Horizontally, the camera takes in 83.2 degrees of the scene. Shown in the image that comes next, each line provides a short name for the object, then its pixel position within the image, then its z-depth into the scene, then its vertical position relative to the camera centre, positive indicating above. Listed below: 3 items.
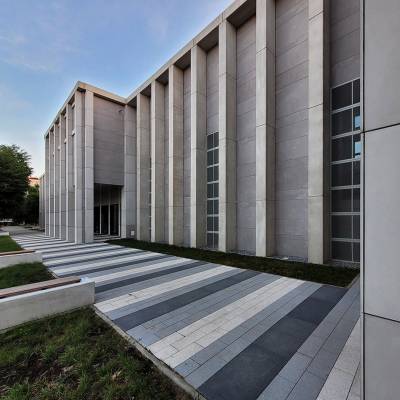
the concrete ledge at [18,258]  10.11 -2.65
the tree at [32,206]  51.31 -1.22
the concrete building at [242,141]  9.62 +3.57
